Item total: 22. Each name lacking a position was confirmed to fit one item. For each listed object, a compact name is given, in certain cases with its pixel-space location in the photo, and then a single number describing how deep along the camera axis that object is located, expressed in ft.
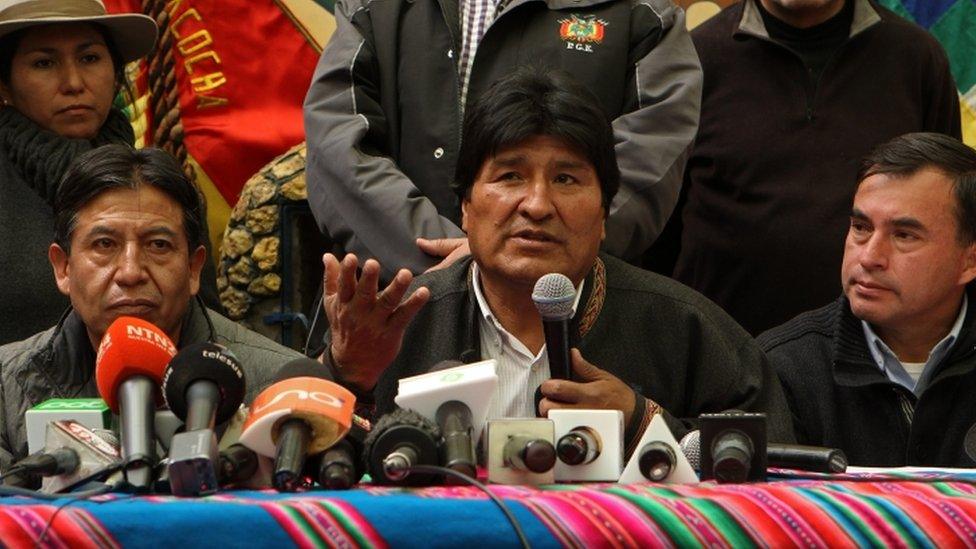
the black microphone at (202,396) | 13.16
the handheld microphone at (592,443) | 15.01
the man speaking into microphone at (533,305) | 21.58
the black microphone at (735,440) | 14.78
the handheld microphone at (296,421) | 13.46
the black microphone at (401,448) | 13.66
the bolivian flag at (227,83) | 33.32
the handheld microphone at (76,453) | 14.38
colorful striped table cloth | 12.06
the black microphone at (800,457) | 16.06
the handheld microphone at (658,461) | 14.76
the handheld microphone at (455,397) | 14.53
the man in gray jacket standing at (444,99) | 24.90
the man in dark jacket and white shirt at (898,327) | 23.54
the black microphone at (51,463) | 14.08
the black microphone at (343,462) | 13.67
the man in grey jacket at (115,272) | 21.43
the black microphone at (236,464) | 13.94
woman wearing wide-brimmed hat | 25.64
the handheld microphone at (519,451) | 14.34
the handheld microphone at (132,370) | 14.40
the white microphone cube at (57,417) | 15.38
